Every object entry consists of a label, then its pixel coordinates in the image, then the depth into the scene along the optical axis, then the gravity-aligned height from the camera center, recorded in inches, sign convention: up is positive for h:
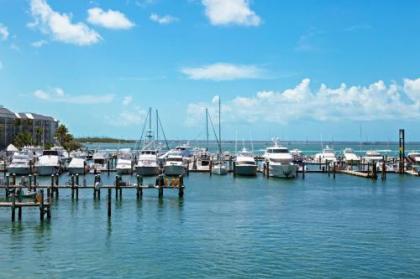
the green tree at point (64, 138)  6578.3 +90.3
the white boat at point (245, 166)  3754.9 -136.2
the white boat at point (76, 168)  3654.0 -145.1
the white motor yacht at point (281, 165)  3614.7 -123.7
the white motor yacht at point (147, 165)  3602.4 -125.5
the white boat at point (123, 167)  3735.2 -141.5
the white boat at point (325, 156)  4879.4 -94.9
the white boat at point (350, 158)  4845.0 -109.4
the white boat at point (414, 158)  4746.6 -103.9
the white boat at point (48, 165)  3634.4 -125.5
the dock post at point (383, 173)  3552.7 -174.7
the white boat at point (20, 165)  3572.8 -124.8
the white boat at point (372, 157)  4827.8 -97.8
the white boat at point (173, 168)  3612.2 -143.6
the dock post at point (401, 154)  3975.4 -62.0
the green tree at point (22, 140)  5954.7 +59.8
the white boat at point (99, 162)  4095.0 -131.7
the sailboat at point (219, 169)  3884.1 -161.8
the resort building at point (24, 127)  6279.5 +230.3
